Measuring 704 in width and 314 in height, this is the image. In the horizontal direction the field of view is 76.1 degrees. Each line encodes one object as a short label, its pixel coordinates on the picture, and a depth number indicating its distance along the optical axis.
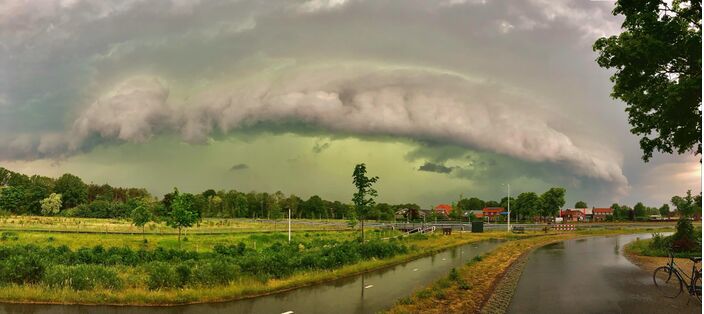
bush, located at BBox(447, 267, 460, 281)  19.27
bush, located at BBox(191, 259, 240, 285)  17.22
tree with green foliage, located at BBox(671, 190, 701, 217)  81.50
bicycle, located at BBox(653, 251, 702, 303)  15.10
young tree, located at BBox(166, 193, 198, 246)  38.58
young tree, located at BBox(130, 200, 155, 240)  54.66
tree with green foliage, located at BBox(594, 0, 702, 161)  17.11
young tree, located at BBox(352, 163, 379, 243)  31.30
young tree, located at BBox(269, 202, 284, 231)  89.64
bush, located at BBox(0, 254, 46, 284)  16.94
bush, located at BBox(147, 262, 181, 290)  16.53
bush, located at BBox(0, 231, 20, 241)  40.89
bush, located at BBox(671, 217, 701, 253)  30.27
